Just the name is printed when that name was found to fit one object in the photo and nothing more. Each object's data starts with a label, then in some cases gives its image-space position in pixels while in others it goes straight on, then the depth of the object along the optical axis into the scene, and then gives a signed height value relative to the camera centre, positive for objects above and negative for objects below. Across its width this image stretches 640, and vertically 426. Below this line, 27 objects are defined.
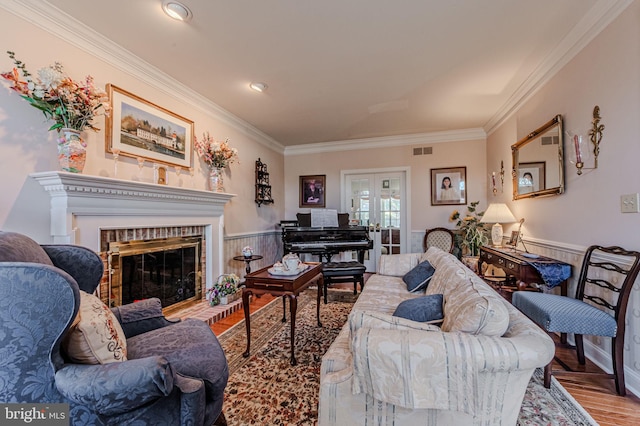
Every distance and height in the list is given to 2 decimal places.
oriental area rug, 1.51 -1.15
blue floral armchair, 0.86 -0.53
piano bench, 3.23 -0.69
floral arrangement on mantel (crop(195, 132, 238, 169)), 3.33 +0.87
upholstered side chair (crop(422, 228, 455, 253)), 4.68 -0.41
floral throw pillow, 0.95 -0.45
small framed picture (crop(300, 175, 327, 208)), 5.51 +0.56
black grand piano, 4.38 -0.33
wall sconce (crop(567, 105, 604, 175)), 2.01 +0.58
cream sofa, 0.94 -0.57
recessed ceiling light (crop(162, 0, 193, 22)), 1.87 +1.53
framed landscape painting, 2.38 +0.90
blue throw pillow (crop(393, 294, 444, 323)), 1.44 -0.53
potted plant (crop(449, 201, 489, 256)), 3.96 -0.21
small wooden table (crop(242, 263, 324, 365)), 2.10 -0.58
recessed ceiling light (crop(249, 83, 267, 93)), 3.03 +1.54
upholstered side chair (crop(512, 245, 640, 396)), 1.70 -0.64
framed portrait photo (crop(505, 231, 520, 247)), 3.22 -0.29
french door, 5.14 +0.19
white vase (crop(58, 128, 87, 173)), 1.93 +0.52
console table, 2.33 -0.48
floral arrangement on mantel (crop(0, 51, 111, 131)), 1.77 +0.89
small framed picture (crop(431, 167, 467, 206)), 4.73 +0.55
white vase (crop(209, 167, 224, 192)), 3.43 +0.52
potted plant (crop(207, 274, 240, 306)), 3.18 -0.90
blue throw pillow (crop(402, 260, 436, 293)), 2.40 -0.57
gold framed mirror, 2.48 +0.58
